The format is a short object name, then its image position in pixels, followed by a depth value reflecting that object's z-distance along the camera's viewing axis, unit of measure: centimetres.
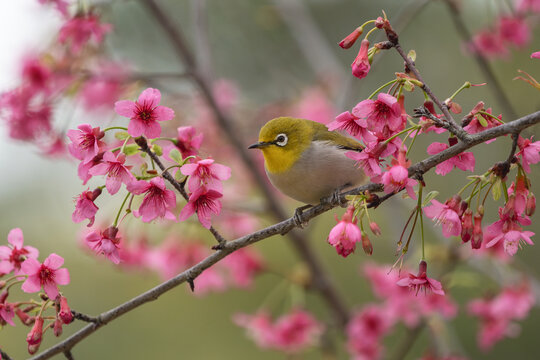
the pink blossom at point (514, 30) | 775
